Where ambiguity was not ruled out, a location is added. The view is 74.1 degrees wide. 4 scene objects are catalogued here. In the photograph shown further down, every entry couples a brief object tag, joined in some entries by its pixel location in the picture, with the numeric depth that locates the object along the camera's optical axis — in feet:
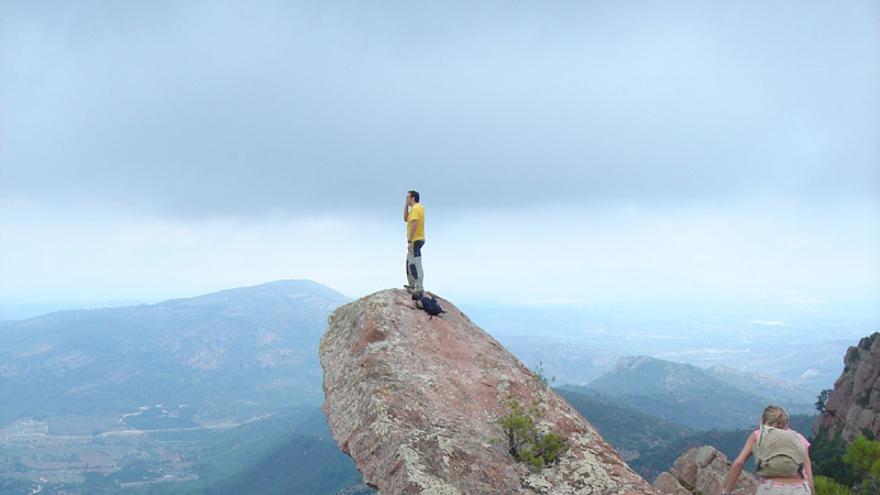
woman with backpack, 32.78
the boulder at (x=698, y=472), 72.38
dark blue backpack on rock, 67.41
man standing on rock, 64.23
